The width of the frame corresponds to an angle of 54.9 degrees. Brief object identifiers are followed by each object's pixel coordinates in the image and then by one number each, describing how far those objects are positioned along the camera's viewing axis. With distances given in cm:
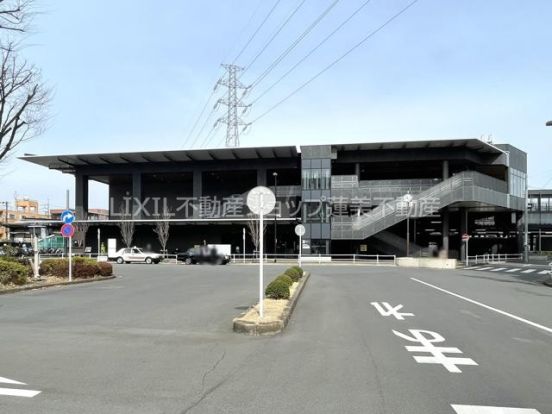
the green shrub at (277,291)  1389
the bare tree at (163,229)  5991
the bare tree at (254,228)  5525
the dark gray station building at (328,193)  5303
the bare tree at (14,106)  2125
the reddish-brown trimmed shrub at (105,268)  2538
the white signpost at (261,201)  1116
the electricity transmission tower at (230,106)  5872
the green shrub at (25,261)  2045
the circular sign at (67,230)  2298
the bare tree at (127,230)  6103
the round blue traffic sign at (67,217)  2327
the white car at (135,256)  5003
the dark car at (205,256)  4716
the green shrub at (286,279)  1496
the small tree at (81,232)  6241
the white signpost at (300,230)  3583
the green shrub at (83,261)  2420
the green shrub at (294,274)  1979
